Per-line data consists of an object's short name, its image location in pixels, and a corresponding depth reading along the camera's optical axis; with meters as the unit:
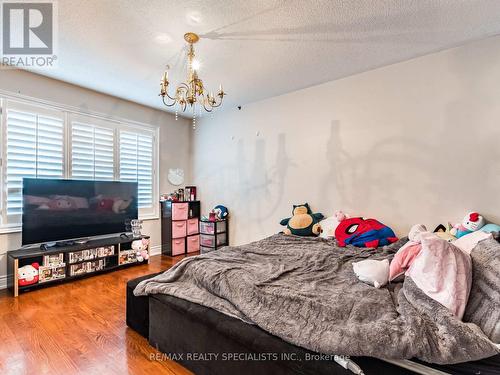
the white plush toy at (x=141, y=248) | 3.90
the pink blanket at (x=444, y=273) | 1.23
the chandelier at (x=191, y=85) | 2.30
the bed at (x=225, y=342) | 1.12
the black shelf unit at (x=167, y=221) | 4.53
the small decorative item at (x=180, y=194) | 4.84
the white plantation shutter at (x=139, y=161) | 4.21
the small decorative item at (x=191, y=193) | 4.92
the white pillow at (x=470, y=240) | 1.62
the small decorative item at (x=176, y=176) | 4.87
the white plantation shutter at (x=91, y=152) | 3.66
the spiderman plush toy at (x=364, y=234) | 2.80
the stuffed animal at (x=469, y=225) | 2.37
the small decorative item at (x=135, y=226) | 4.02
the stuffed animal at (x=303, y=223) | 3.40
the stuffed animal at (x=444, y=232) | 2.43
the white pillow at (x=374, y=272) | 1.72
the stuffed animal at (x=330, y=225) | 3.23
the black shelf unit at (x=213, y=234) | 4.44
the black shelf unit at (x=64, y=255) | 2.88
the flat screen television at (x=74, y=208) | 3.11
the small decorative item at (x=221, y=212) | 4.56
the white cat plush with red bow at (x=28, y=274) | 2.88
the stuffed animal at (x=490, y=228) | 2.25
